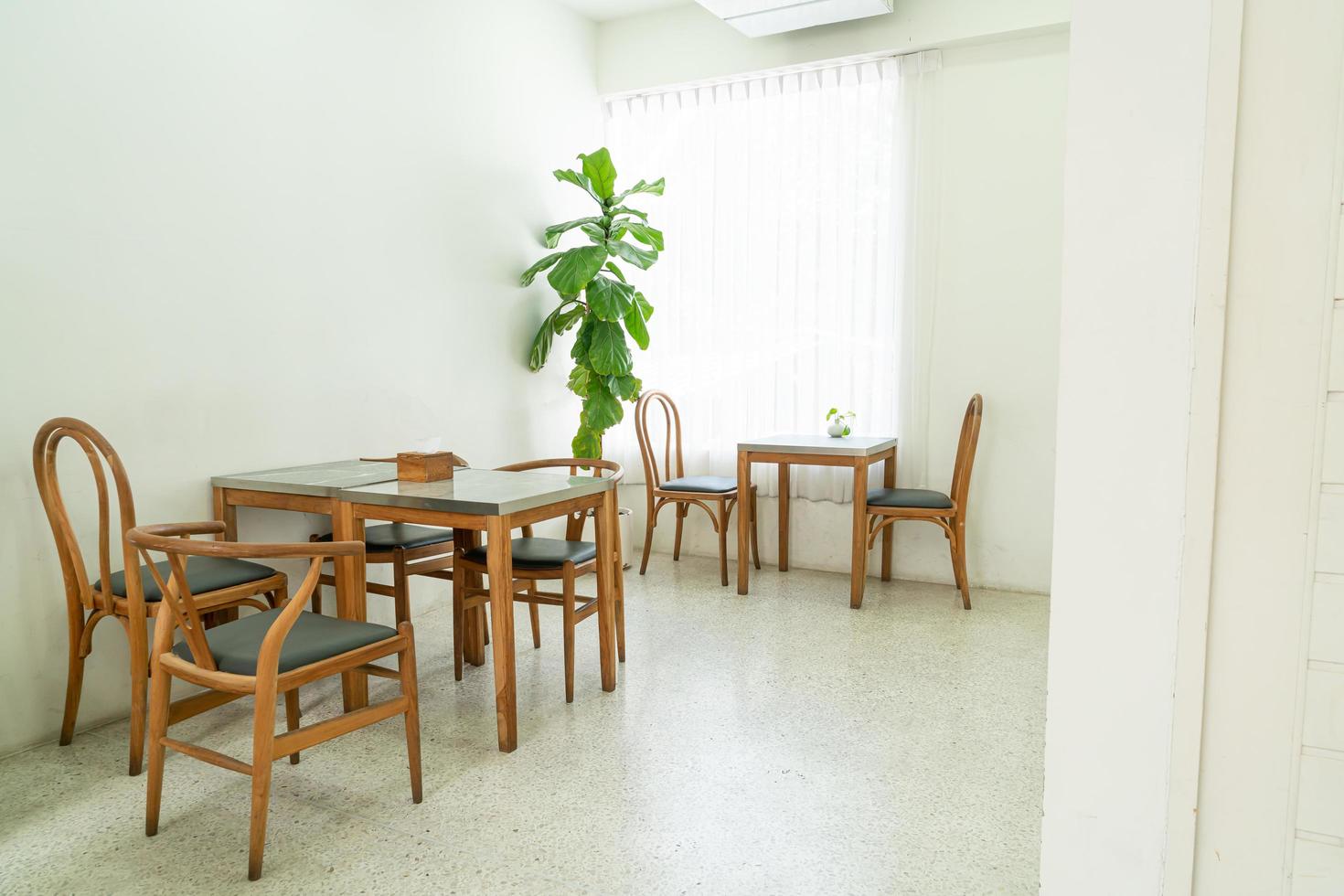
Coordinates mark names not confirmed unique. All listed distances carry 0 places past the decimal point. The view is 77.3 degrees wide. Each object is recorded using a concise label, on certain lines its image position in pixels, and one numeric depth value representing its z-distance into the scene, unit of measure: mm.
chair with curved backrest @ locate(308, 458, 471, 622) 3145
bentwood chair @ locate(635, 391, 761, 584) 4547
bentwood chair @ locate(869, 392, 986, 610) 4027
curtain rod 4363
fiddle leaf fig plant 4422
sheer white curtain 4551
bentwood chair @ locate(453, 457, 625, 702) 2932
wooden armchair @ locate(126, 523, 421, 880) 1908
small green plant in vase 4477
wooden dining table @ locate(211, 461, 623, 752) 2551
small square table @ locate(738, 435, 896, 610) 4062
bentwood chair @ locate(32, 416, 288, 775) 2455
